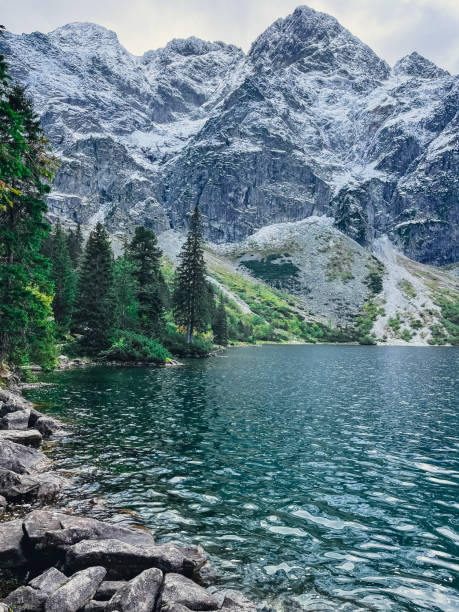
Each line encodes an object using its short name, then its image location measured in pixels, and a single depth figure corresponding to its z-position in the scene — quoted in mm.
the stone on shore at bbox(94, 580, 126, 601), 7602
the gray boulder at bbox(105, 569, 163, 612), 7094
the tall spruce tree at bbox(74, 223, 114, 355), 56094
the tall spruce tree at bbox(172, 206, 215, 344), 74812
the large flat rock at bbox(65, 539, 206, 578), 8430
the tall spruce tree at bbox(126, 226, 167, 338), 62750
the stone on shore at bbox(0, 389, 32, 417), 20219
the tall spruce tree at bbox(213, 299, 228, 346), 115625
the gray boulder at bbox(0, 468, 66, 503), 12086
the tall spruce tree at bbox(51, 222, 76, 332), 67250
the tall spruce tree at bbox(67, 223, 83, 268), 106688
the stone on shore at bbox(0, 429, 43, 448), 16812
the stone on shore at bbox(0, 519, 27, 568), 8758
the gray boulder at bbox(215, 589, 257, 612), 7453
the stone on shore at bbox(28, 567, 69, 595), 7492
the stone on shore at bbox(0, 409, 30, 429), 18547
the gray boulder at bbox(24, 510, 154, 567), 8977
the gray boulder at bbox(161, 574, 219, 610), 7395
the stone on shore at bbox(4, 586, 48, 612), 7012
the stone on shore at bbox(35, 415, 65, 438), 19500
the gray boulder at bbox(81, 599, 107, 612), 7078
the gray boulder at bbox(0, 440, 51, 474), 13820
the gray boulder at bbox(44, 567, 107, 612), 7020
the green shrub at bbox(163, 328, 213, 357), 71375
